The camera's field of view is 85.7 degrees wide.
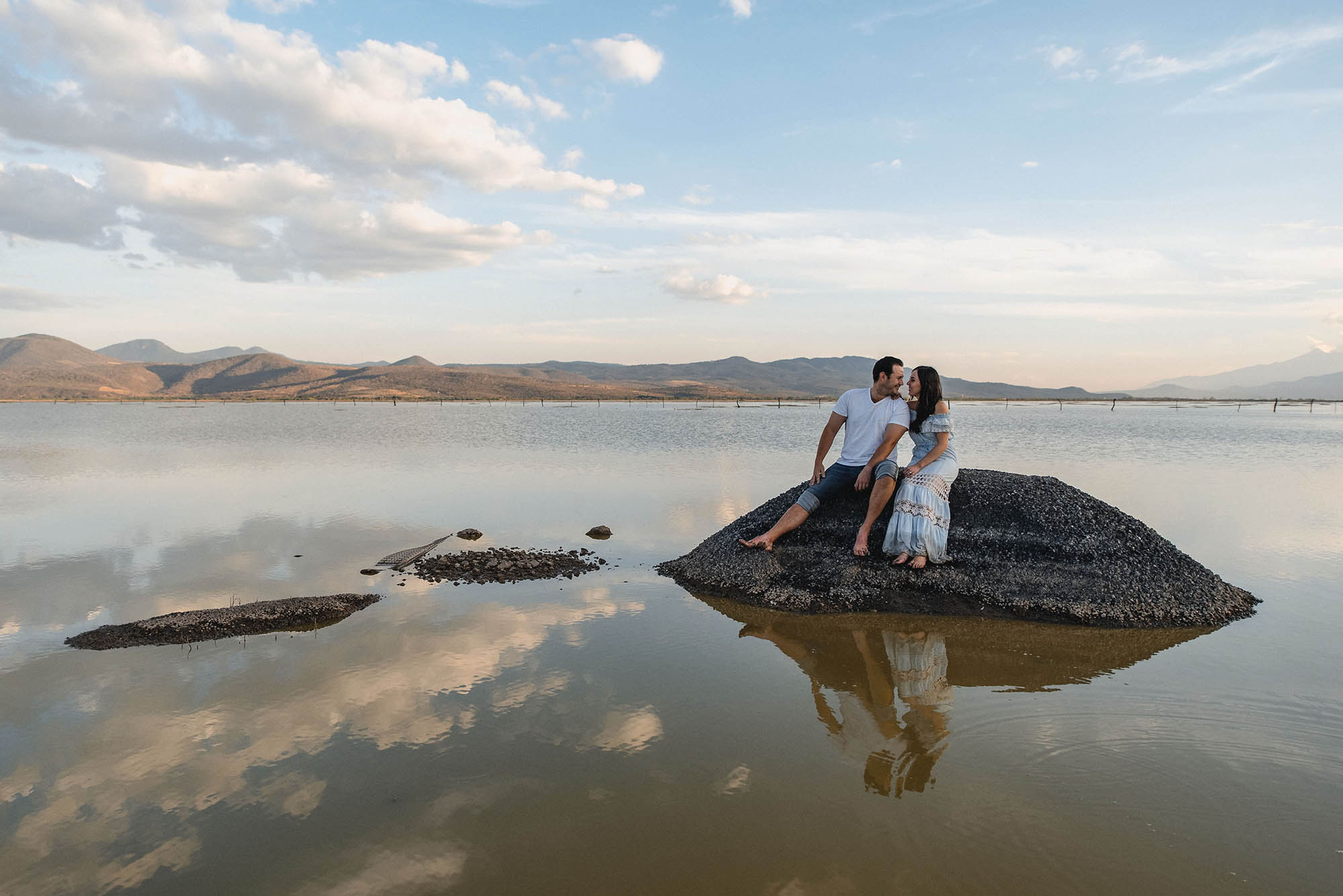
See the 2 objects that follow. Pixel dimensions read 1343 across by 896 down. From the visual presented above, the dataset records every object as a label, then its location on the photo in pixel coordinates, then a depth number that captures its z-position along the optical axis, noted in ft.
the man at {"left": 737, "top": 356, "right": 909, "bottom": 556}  36.45
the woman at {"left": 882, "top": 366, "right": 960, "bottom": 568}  35.70
